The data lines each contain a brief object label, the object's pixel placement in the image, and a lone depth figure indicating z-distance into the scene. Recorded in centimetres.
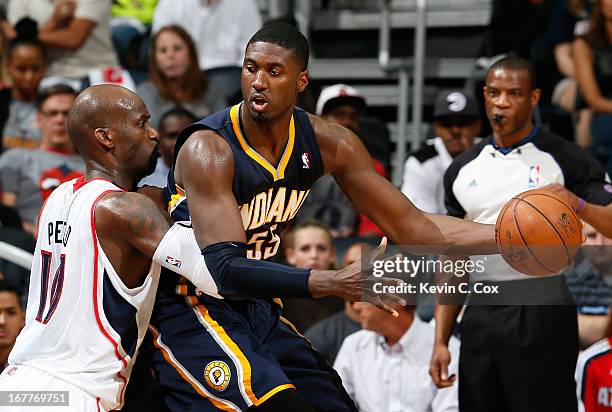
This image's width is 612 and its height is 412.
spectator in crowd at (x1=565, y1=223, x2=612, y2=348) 1262
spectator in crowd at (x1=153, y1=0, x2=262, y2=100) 1703
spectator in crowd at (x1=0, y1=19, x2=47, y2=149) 1618
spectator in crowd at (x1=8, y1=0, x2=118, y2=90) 1735
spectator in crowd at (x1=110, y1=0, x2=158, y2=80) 1840
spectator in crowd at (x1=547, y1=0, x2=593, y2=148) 1669
